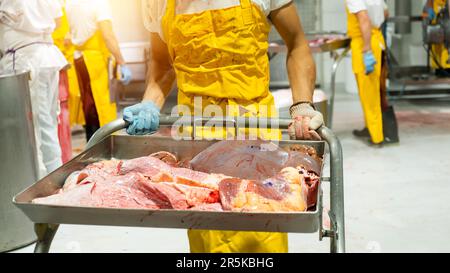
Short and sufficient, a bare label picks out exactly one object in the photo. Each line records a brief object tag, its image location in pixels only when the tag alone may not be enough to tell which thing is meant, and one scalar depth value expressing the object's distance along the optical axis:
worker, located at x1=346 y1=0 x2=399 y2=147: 5.60
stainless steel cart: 1.47
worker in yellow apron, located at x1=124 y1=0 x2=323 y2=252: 2.24
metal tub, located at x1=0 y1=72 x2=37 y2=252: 3.54
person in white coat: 4.29
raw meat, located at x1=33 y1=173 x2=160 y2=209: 1.58
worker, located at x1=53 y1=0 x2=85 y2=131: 5.16
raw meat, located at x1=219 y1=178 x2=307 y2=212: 1.56
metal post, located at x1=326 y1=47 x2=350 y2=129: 6.03
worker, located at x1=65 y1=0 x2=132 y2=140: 5.16
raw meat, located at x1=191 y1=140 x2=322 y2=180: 1.87
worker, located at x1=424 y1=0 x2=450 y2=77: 7.10
